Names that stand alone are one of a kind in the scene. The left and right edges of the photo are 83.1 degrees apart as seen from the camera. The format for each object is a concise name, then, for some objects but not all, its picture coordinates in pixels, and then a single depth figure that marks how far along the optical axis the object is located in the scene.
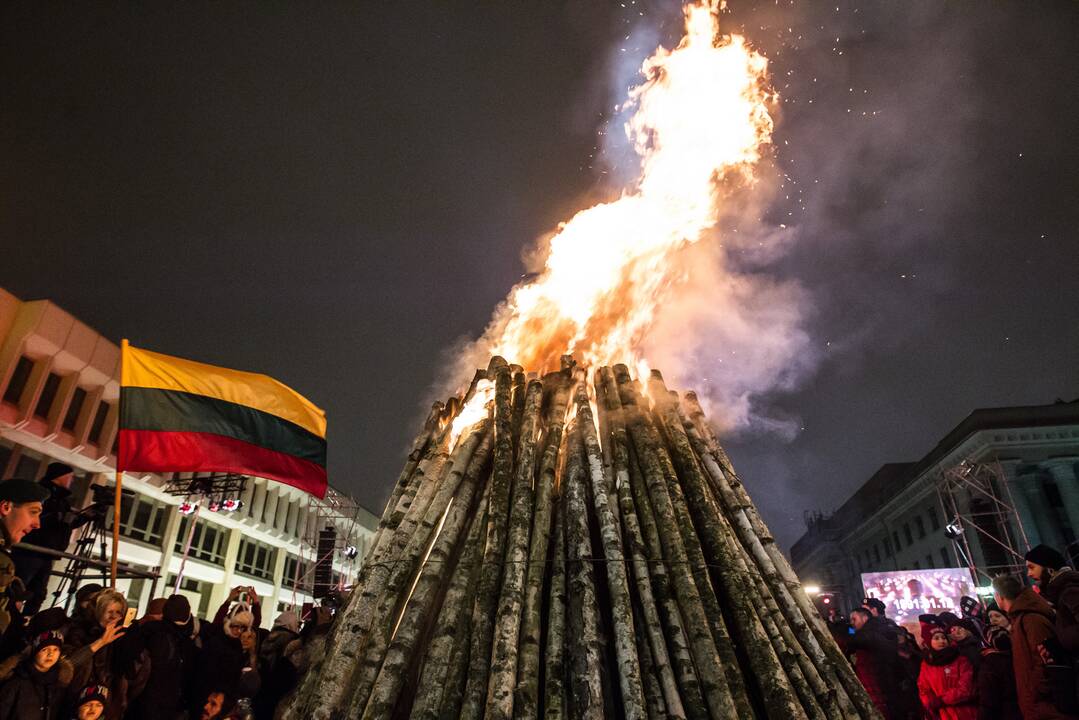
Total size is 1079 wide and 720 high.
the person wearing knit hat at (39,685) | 4.66
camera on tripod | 10.71
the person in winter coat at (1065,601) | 4.63
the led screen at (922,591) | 23.23
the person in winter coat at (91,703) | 5.00
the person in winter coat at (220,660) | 5.99
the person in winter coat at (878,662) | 7.42
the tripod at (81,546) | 9.83
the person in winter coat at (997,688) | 6.13
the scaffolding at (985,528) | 36.97
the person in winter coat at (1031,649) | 4.99
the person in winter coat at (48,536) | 6.96
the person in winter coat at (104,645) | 5.34
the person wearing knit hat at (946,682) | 6.64
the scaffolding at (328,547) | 31.14
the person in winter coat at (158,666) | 5.54
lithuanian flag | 7.44
